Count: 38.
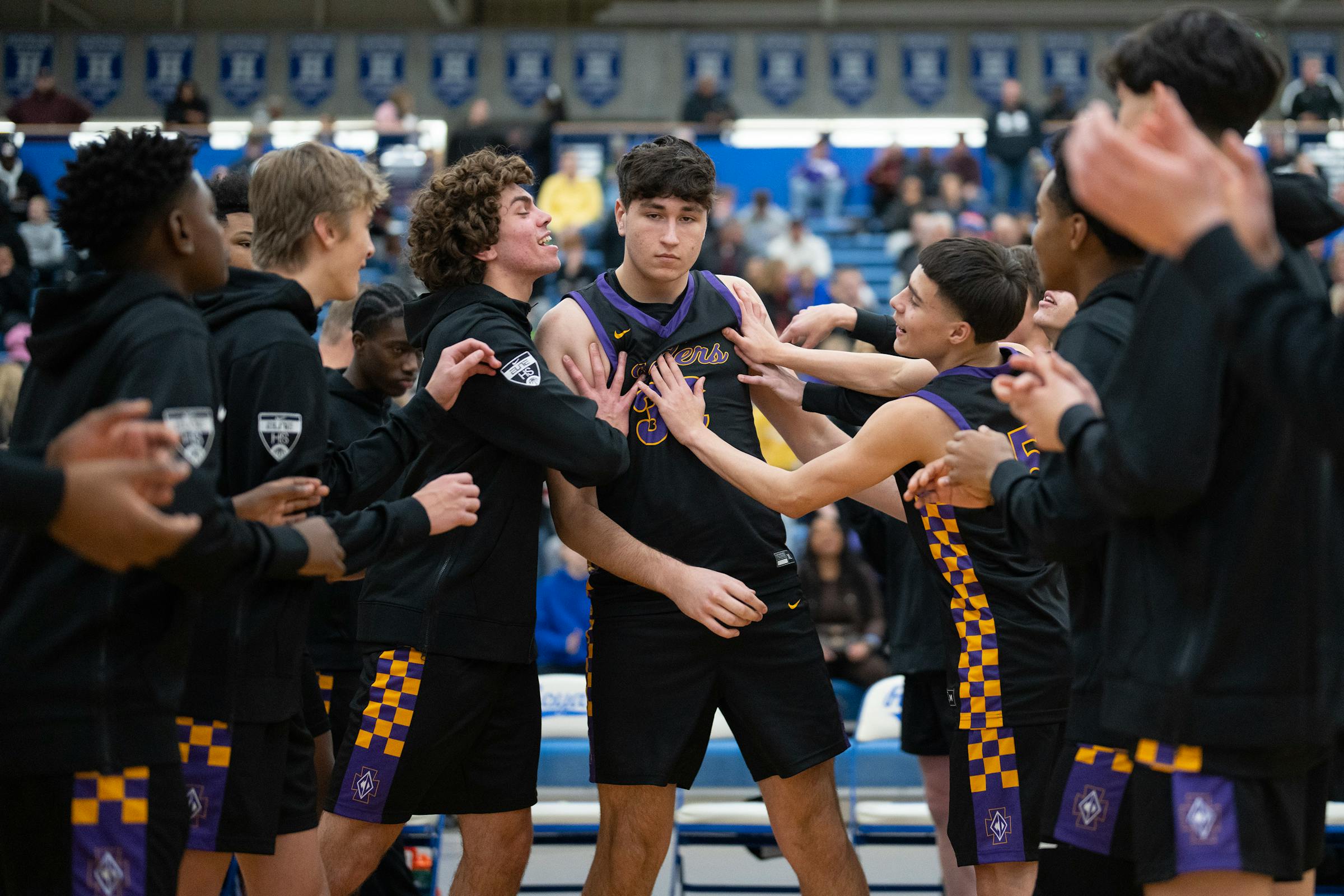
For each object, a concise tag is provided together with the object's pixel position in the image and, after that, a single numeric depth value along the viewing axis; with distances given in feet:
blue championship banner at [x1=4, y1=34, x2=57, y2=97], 80.74
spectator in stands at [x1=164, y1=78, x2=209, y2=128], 67.21
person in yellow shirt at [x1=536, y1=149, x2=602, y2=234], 60.80
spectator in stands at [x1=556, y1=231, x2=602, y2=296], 52.85
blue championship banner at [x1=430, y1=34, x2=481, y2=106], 83.66
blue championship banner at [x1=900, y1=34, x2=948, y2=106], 83.82
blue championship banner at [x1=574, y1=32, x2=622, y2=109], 83.61
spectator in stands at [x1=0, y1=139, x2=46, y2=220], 58.39
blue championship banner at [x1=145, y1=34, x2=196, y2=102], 82.58
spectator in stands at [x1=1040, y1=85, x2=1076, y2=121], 68.08
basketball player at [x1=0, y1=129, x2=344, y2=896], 7.77
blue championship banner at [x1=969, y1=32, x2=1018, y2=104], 83.51
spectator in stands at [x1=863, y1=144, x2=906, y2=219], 66.33
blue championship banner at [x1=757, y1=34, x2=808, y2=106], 83.82
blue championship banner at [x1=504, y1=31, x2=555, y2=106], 83.25
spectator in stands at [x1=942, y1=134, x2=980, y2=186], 65.26
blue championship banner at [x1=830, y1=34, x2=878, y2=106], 83.82
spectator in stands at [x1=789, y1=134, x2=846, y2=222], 69.77
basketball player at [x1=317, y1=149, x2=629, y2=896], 11.96
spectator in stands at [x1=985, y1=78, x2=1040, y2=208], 66.33
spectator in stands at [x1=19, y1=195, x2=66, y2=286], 56.65
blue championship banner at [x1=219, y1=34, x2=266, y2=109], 83.25
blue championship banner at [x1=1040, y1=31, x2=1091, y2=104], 82.38
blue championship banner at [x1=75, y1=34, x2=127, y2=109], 82.33
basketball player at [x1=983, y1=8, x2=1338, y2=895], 7.00
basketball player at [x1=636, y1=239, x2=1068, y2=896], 11.66
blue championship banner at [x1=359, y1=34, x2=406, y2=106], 83.46
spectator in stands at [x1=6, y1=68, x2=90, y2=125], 67.92
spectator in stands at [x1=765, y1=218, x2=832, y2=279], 59.62
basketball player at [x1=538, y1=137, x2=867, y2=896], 12.84
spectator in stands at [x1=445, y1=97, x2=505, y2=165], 62.90
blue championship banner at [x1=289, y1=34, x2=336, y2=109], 83.35
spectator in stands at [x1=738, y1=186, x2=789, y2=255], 61.93
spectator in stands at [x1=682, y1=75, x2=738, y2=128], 69.92
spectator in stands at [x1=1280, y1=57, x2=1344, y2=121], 66.54
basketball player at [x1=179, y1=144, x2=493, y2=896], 9.88
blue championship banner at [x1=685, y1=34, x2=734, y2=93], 83.61
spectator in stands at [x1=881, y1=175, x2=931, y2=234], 62.64
